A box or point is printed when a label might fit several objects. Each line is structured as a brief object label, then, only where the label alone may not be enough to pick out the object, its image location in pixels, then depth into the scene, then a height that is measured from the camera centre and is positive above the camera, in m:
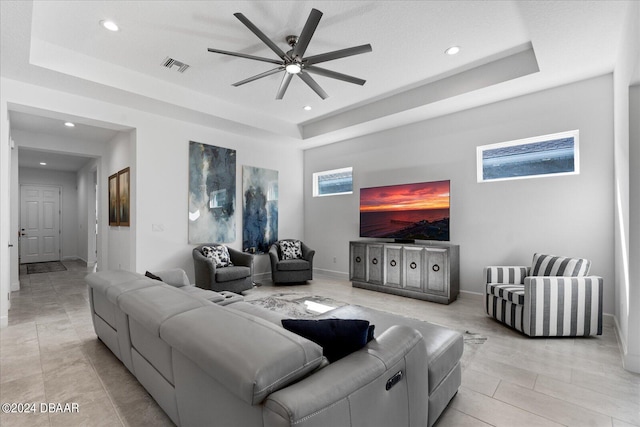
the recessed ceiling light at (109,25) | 2.97 +1.90
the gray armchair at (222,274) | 4.50 -0.93
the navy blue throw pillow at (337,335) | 1.31 -0.54
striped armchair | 2.98 -0.93
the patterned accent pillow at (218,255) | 4.90 -0.67
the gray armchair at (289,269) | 5.46 -1.02
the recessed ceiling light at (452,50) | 3.44 +1.89
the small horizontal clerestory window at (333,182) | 6.32 +0.68
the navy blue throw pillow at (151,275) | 2.90 -0.59
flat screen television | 4.67 +0.02
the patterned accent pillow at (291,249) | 5.91 -0.70
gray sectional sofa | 0.99 -0.61
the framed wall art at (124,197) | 4.83 +0.28
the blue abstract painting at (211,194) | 5.13 +0.36
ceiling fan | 2.56 +1.54
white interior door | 8.31 -0.24
